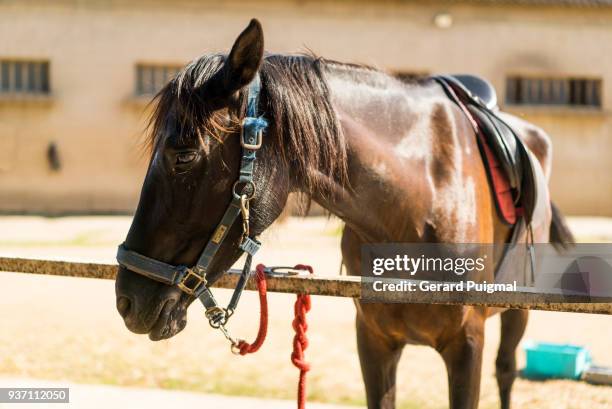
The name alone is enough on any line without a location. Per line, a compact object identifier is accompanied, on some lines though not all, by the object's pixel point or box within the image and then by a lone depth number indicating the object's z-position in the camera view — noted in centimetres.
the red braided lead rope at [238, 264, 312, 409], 245
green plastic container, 513
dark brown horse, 220
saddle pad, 307
